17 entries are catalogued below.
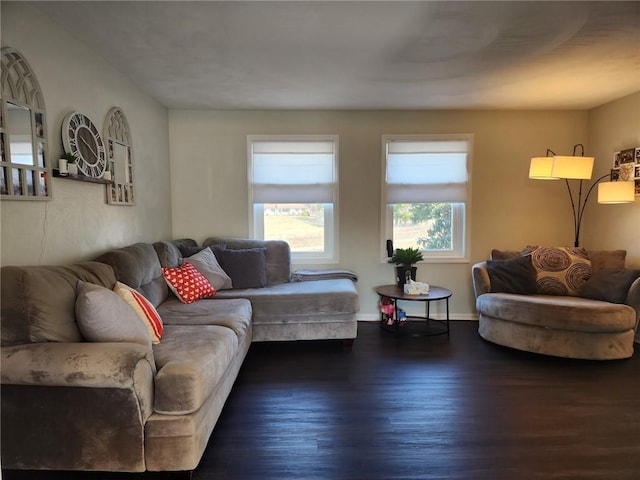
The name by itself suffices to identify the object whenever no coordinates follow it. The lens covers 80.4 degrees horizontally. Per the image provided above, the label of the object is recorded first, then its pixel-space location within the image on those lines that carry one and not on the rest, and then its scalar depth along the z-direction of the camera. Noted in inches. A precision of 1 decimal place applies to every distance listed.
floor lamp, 135.0
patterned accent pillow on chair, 141.6
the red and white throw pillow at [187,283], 120.7
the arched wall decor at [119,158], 112.0
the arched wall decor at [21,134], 72.9
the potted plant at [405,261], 154.8
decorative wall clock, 90.9
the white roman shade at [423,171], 165.8
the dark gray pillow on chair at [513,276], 142.3
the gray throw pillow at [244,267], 142.8
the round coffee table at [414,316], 141.6
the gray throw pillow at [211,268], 133.8
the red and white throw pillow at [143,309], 84.5
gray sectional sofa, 63.5
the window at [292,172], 164.4
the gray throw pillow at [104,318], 69.7
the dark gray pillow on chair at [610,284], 127.3
